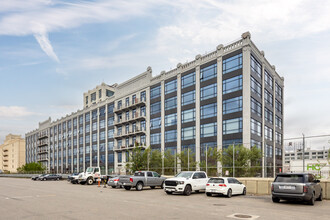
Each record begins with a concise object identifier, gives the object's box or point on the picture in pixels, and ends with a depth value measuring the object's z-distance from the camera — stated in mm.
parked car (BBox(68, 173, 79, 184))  39153
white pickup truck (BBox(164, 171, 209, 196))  21781
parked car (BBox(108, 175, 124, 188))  30222
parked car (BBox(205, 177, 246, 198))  20172
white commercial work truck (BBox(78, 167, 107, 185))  37762
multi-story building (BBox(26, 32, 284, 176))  43625
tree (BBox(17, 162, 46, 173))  97375
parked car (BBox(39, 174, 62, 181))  54406
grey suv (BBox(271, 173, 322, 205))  15508
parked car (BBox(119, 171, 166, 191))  26656
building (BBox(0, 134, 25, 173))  169500
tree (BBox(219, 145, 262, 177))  29359
